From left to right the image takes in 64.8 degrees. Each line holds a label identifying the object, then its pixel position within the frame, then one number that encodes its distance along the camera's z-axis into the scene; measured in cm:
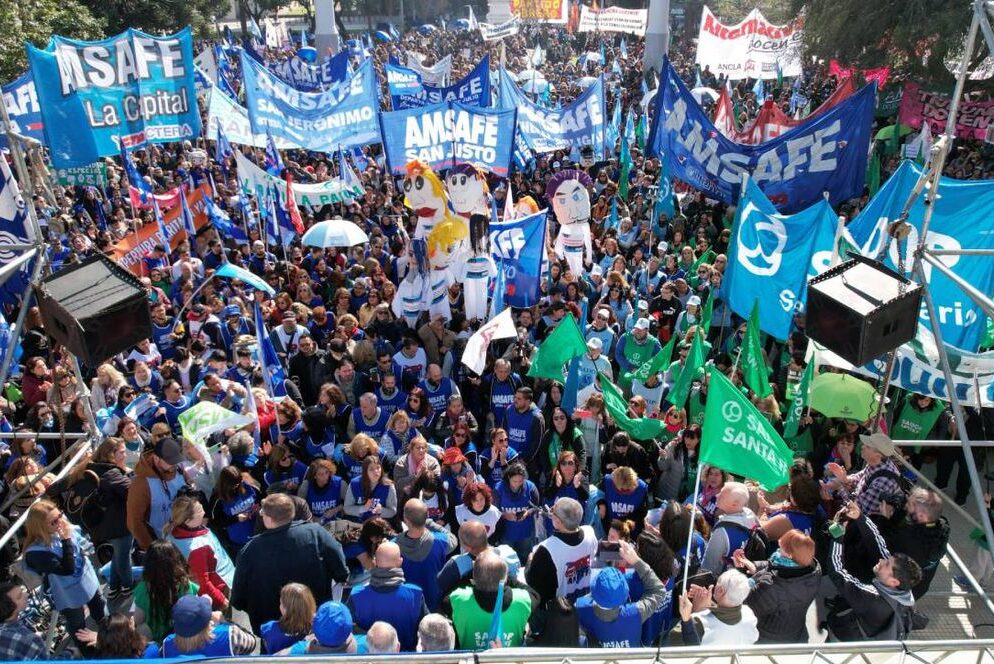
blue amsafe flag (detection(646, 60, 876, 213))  944
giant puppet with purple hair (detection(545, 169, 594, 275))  1038
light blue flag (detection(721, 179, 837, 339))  740
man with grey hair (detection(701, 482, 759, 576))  496
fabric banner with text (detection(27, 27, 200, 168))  1206
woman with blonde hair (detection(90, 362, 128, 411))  739
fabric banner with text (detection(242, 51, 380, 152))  1243
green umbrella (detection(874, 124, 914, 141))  1806
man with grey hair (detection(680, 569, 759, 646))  413
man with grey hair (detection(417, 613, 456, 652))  384
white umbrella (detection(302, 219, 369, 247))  999
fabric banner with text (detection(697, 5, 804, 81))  2142
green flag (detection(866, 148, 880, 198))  1399
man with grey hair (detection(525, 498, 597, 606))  469
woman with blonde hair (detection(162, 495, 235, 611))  491
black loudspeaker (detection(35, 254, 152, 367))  394
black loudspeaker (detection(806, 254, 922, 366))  398
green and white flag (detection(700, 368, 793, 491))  498
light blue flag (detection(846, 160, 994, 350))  646
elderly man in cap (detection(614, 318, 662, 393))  820
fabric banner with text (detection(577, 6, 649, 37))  3127
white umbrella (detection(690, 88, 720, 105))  2164
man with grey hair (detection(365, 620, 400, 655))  381
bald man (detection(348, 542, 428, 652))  427
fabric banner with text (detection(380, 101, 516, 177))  1153
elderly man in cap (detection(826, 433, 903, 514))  527
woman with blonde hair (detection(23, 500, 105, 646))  485
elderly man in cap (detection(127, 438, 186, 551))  559
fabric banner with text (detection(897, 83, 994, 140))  1628
